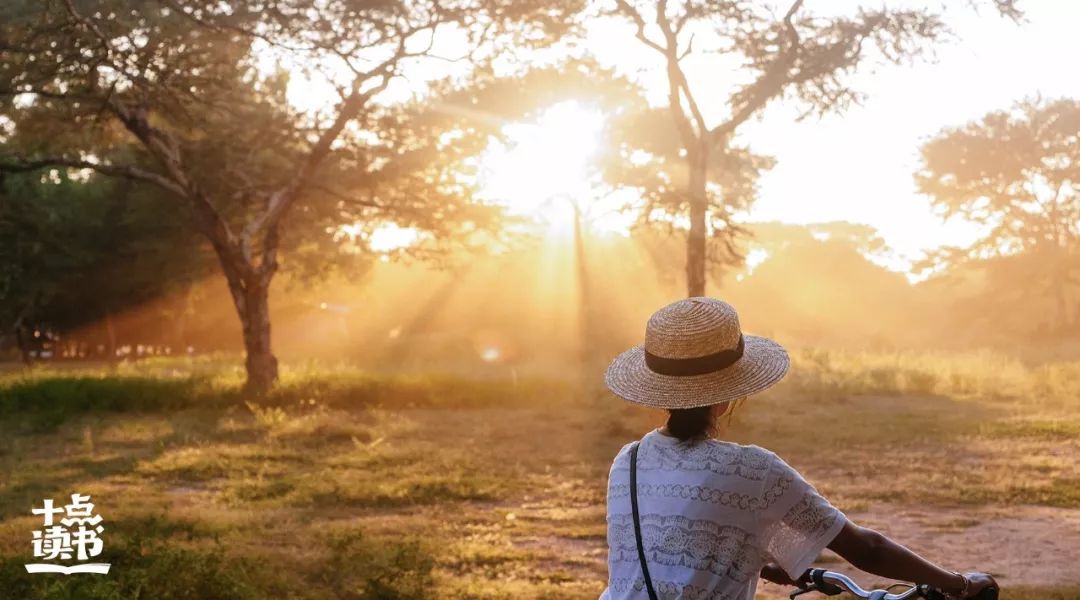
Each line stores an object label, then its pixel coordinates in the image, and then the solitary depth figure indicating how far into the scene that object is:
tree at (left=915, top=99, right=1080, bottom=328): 41.88
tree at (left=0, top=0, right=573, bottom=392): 15.75
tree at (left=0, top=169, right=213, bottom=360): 34.50
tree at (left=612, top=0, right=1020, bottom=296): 16.88
